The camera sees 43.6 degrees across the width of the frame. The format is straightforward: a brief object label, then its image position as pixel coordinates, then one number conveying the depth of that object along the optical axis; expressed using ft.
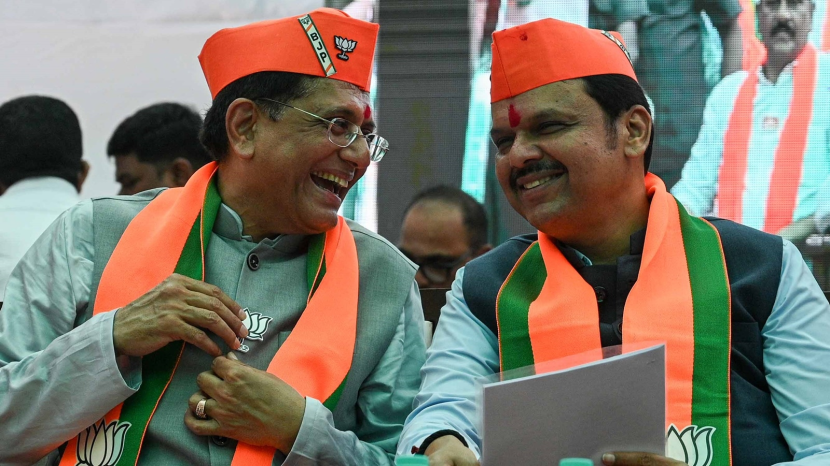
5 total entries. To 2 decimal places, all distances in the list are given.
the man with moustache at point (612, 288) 7.73
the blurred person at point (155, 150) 14.55
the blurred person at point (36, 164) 13.64
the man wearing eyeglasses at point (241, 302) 7.93
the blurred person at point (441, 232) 14.64
